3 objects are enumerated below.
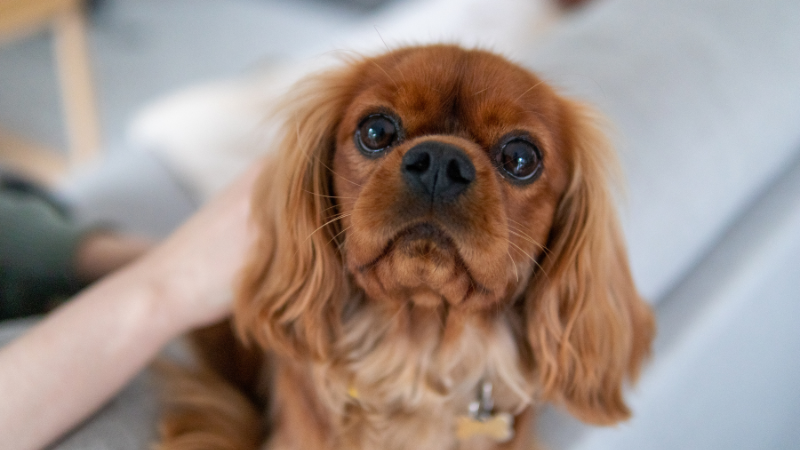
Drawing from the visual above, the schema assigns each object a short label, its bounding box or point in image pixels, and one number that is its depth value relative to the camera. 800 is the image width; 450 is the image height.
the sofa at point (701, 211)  0.51
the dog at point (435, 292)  0.46
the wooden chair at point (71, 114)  1.19
